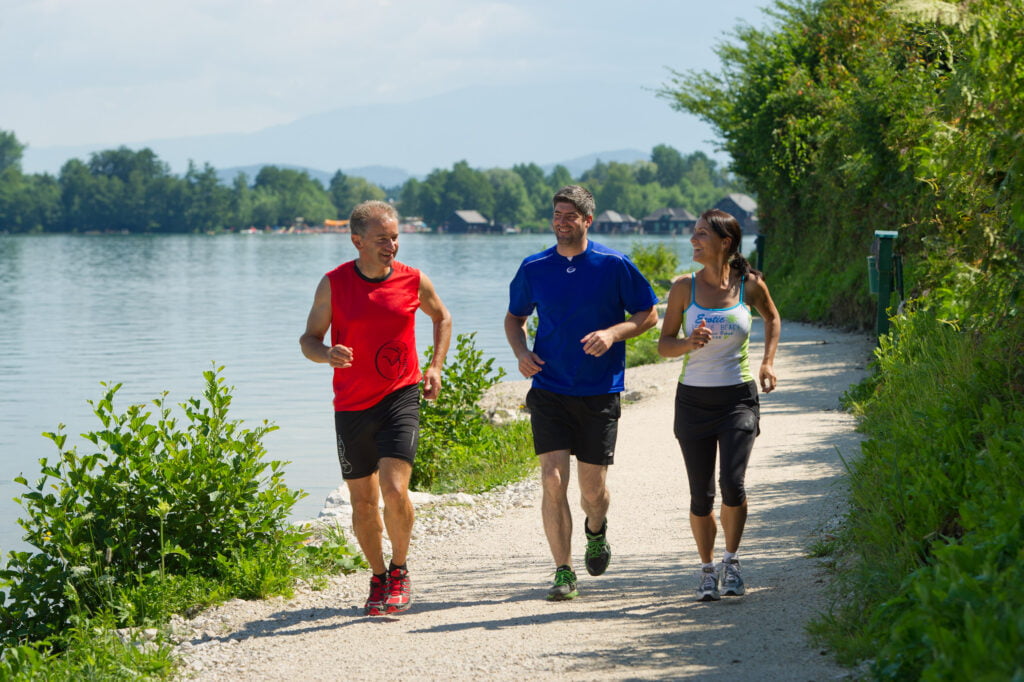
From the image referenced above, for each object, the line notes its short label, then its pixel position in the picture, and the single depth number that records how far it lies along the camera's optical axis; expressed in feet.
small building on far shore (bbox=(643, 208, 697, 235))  632.79
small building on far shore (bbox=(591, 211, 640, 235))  642.55
